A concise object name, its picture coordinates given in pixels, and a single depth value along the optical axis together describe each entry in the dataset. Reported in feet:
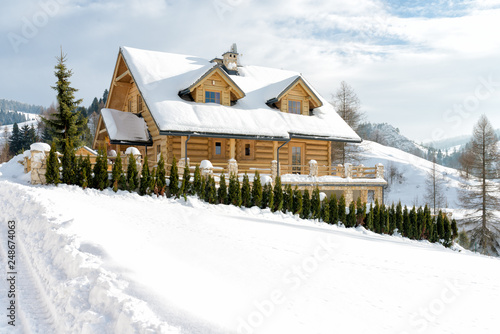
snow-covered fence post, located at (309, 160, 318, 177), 65.05
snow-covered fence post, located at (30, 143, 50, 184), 44.45
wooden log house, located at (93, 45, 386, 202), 62.13
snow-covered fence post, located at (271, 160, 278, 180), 61.05
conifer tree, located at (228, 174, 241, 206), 48.65
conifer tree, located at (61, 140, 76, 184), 45.09
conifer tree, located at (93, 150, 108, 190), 45.44
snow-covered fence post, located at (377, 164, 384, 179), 72.49
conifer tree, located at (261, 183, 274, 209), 50.07
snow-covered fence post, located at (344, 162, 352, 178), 70.23
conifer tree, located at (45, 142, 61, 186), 44.09
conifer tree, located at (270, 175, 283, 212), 50.64
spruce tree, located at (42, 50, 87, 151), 87.30
